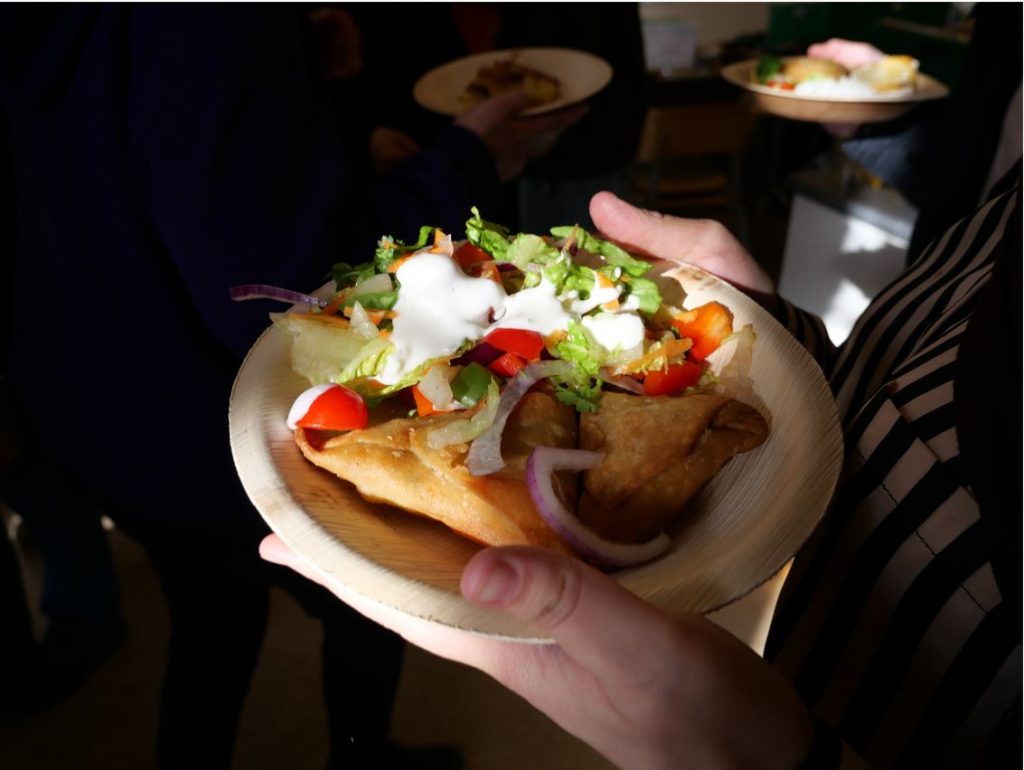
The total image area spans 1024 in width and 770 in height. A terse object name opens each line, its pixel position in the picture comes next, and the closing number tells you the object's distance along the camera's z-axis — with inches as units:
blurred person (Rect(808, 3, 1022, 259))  23.4
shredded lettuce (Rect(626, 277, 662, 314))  15.5
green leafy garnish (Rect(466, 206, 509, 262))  16.9
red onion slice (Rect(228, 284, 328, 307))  15.2
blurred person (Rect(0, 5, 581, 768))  15.9
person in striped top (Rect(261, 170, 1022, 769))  9.9
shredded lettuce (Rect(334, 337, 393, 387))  13.8
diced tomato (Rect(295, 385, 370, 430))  12.9
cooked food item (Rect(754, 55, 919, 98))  31.9
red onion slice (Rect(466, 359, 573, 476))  12.5
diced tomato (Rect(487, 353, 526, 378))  14.4
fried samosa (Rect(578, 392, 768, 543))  12.9
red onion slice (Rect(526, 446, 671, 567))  11.8
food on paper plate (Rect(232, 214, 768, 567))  12.5
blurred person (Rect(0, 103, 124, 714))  28.6
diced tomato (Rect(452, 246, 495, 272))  16.4
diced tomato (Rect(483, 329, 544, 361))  14.3
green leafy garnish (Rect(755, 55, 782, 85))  36.9
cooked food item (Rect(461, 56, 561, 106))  29.5
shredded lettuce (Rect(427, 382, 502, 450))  12.9
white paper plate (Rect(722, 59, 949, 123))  29.3
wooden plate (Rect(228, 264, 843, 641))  10.5
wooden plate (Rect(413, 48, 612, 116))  29.5
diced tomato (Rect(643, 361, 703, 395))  14.6
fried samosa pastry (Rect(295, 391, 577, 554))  12.1
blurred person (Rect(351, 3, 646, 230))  31.5
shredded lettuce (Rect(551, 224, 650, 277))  16.2
